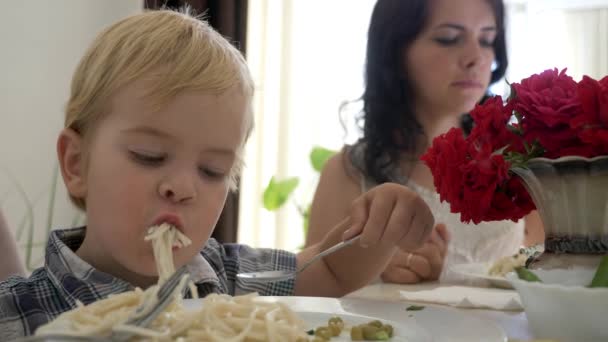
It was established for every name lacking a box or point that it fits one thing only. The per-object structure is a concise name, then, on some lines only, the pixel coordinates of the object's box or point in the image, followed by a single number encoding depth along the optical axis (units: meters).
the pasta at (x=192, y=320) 0.48
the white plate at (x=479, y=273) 1.09
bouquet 0.61
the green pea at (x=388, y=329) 0.62
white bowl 0.57
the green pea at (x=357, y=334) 0.61
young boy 0.83
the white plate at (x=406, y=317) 0.59
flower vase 0.61
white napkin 0.89
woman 1.73
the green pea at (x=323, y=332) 0.60
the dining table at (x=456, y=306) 0.66
